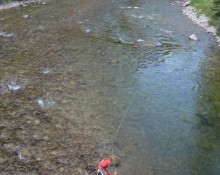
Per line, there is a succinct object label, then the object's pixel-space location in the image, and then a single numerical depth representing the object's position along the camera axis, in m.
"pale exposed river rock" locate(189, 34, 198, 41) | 20.27
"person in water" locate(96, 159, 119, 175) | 7.62
